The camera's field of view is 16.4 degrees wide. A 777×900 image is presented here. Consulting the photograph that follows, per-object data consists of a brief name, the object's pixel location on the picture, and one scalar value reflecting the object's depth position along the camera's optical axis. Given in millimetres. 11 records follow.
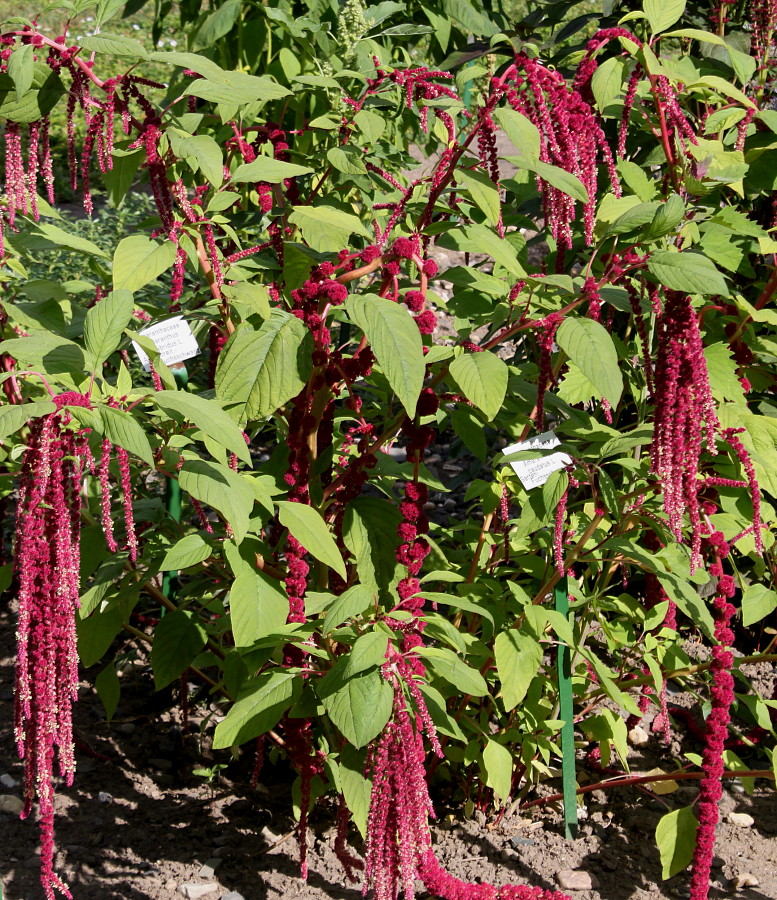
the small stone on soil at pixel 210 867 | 2848
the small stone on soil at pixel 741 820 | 3005
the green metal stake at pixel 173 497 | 2970
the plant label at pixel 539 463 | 2650
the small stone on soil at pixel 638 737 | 3183
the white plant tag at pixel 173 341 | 2716
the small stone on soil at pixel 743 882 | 2898
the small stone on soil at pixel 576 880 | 2884
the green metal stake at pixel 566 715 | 2776
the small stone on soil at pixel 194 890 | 2802
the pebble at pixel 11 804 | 2951
